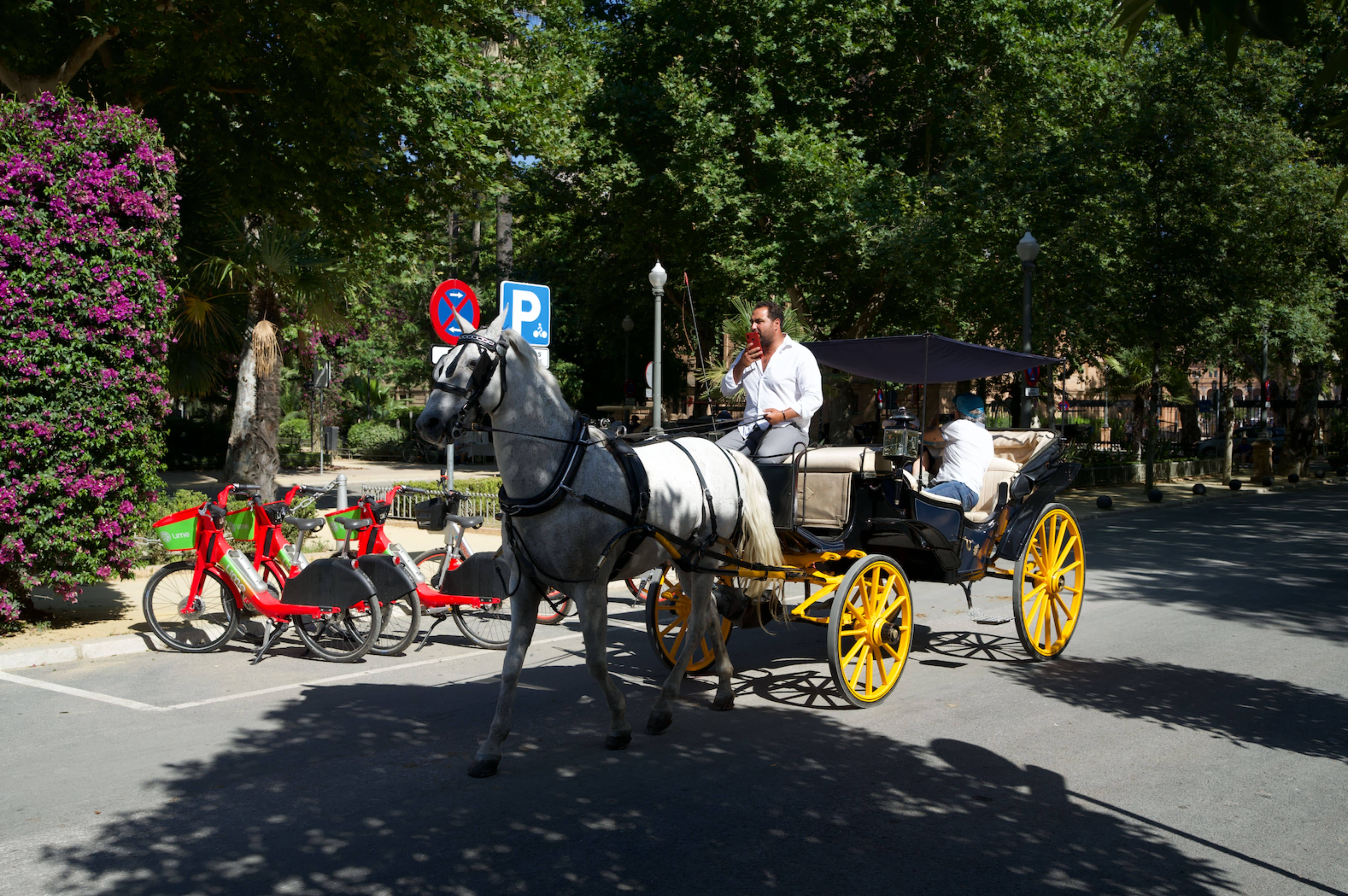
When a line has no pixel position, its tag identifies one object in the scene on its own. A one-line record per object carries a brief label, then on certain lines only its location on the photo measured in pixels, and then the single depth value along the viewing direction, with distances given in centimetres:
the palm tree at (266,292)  1404
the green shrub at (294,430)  3681
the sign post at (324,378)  3145
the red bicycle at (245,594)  798
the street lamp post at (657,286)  1620
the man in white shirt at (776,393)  720
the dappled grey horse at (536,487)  528
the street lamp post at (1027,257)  1797
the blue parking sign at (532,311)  999
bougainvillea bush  816
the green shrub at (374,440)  3853
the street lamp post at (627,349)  3030
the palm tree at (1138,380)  3253
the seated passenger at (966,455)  802
